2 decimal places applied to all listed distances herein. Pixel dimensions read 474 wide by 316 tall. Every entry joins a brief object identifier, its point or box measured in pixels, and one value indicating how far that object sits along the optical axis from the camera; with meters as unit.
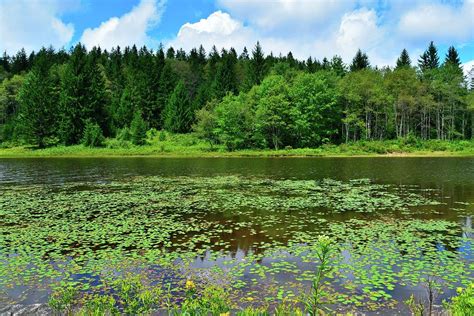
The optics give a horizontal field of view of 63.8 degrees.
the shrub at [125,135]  78.19
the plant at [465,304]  5.22
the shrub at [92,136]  74.84
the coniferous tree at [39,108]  76.31
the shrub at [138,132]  75.88
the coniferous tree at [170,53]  148.65
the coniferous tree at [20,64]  122.46
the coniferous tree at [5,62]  130.00
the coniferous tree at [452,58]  104.97
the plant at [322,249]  5.49
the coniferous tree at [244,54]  147.30
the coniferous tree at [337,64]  105.75
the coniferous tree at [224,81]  93.11
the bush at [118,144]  73.94
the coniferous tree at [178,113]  85.44
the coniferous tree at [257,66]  97.81
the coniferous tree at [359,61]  111.81
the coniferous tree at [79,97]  78.44
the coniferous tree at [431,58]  113.56
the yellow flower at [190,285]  5.74
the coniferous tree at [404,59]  109.75
